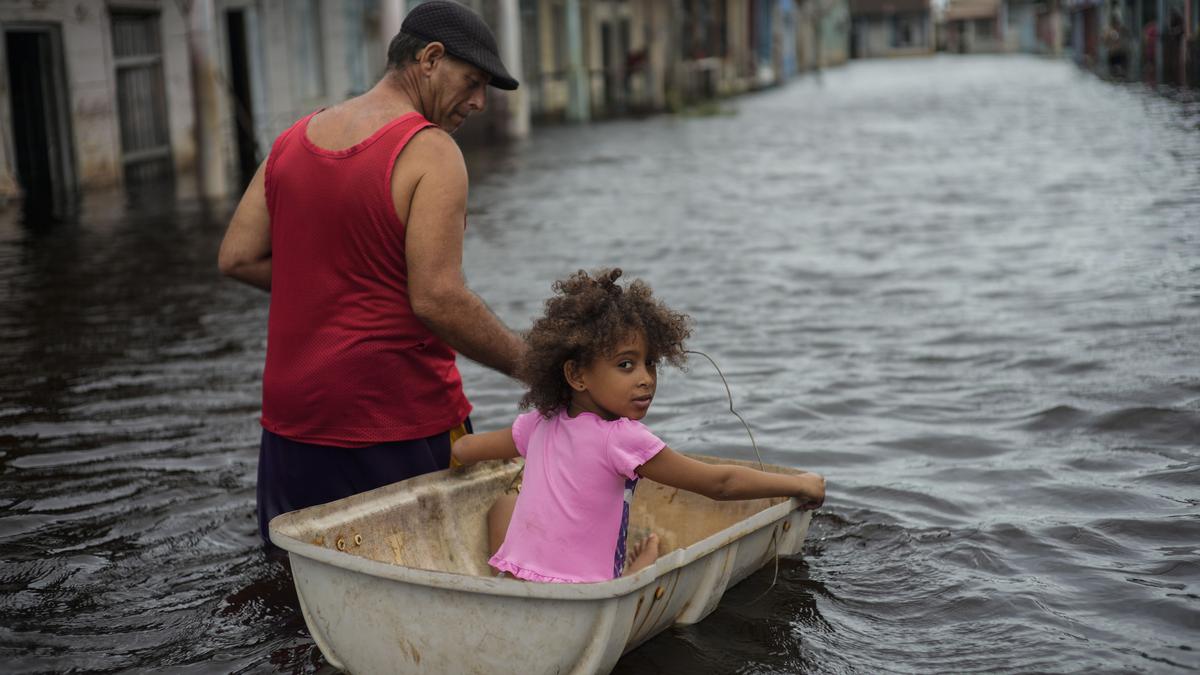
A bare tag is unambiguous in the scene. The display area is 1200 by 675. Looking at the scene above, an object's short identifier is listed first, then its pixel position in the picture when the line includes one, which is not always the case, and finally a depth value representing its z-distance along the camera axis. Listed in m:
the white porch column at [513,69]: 23.06
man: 3.46
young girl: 3.39
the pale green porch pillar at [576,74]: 28.55
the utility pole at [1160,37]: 32.31
